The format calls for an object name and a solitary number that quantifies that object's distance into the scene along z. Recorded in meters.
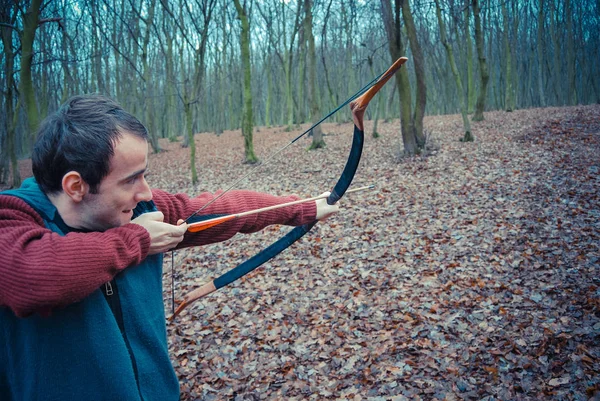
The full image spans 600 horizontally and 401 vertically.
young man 0.88
